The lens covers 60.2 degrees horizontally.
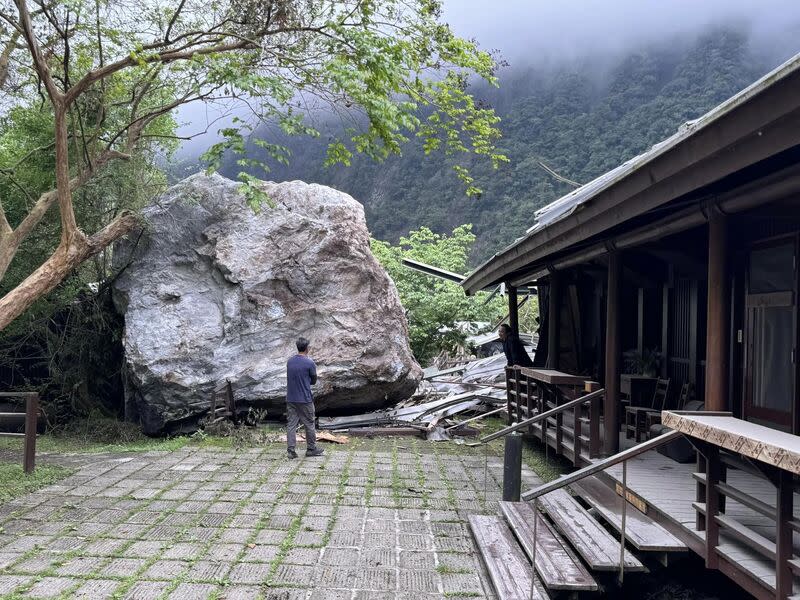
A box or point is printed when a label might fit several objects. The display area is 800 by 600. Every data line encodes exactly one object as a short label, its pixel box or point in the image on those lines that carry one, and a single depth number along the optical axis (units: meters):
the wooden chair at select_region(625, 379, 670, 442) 7.98
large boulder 11.23
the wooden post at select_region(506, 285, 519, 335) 13.84
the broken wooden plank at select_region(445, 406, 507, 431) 12.73
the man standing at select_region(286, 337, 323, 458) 9.16
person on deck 12.23
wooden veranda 3.42
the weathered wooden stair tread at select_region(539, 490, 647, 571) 4.52
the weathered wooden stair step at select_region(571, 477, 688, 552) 4.45
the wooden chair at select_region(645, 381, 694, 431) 8.24
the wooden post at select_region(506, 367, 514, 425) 11.09
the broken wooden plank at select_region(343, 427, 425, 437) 11.30
